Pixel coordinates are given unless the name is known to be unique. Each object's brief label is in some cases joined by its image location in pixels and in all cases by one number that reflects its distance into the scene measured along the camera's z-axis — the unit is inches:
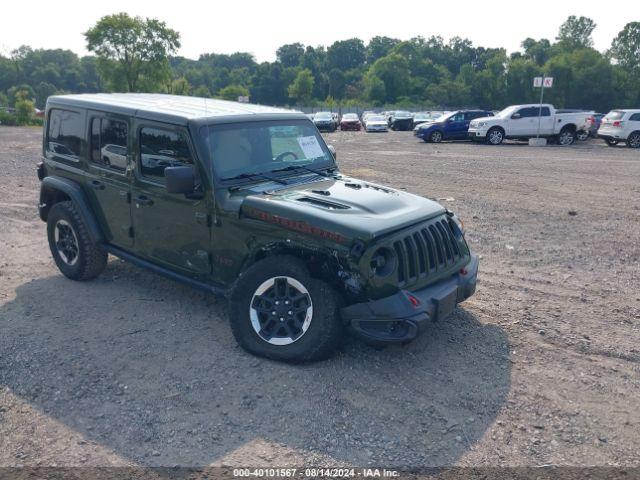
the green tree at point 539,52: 4625.7
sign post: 898.7
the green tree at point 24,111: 1665.8
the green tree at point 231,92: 3303.2
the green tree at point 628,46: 3887.8
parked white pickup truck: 944.3
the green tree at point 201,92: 3515.8
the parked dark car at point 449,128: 1021.8
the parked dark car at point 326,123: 1428.2
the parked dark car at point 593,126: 974.3
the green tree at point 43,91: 4171.8
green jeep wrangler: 161.5
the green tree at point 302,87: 3553.2
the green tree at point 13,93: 3991.1
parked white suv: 901.8
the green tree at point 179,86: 2890.5
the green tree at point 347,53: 5708.7
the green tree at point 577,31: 4601.6
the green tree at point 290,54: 5374.0
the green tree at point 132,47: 2341.3
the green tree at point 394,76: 4217.5
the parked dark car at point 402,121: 1496.1
